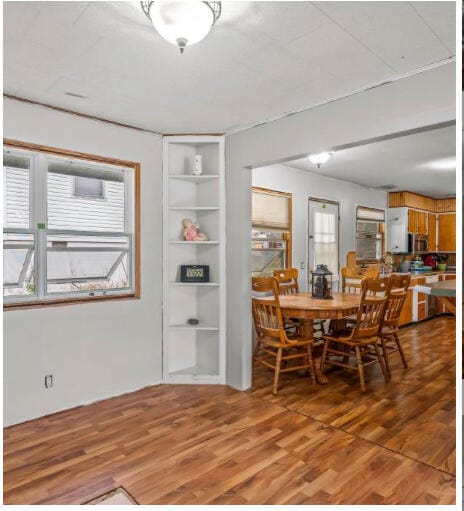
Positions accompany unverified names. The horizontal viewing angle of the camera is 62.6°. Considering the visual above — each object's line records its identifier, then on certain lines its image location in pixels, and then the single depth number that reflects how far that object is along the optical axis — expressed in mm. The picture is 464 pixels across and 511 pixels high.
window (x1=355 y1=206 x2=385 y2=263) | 6406
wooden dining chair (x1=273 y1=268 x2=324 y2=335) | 4617
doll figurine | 3695
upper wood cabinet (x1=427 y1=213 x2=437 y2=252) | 7578
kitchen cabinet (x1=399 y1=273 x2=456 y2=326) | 6146
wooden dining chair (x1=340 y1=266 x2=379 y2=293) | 5229
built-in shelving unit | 3660
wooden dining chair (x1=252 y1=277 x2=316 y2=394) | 3398
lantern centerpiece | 4123
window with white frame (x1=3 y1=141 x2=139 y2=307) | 2867
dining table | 3475
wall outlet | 2963
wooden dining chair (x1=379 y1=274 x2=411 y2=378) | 3854
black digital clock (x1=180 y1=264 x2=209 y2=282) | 3711
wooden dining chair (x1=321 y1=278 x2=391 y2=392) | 3479
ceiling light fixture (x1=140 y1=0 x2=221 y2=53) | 1681
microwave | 6914
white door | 5492
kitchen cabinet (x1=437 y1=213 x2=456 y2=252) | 7598
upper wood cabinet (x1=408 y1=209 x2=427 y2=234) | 6949
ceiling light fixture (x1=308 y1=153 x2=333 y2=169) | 3999
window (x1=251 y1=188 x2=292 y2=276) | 4758
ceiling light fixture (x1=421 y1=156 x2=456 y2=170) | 4773
